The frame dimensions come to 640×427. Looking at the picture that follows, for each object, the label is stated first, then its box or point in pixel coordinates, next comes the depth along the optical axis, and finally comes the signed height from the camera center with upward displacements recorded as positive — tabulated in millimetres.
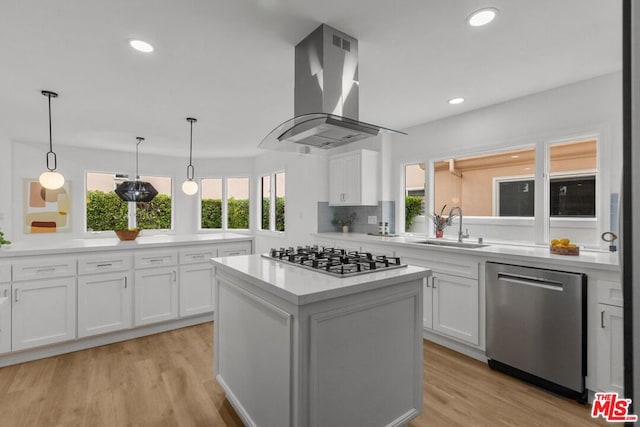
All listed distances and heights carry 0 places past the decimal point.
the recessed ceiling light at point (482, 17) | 1731 +1170
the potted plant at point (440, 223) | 3723 -117
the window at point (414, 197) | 4188 +231
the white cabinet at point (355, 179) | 4250 +504
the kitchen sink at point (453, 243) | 3216 -334
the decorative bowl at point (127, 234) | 3418 -249
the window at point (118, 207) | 5664 +103
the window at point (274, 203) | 5857 +200
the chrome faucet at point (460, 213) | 3444 -77
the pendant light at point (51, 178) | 2887 +328
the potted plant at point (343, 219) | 4879 -95
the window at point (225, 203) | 6742 +217
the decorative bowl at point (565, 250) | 2413 -293
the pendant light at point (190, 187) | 4098 +350
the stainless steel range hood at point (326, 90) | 1895 +826
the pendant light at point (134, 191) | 4105 +294
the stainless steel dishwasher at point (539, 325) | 2172 -877
